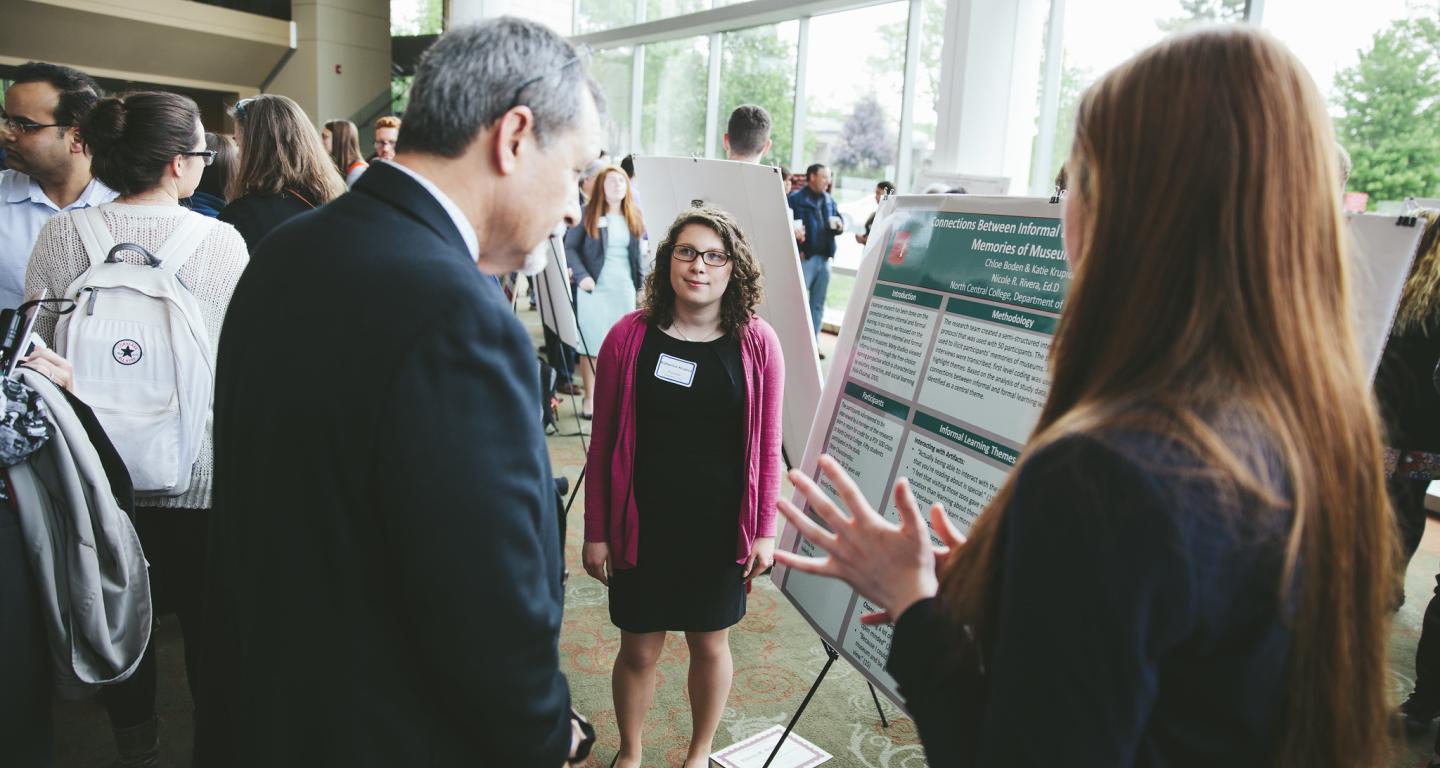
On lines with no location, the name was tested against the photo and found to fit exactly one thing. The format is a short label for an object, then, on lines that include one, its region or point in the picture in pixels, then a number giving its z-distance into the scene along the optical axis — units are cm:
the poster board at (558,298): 430
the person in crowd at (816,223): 707
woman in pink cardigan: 205
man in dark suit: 87
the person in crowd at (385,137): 512
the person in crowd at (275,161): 245
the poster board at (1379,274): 122
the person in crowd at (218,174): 316
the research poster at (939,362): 146
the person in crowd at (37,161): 251
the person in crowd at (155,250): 191
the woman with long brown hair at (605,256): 485
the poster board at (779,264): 238
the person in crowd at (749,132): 353
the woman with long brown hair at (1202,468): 67
